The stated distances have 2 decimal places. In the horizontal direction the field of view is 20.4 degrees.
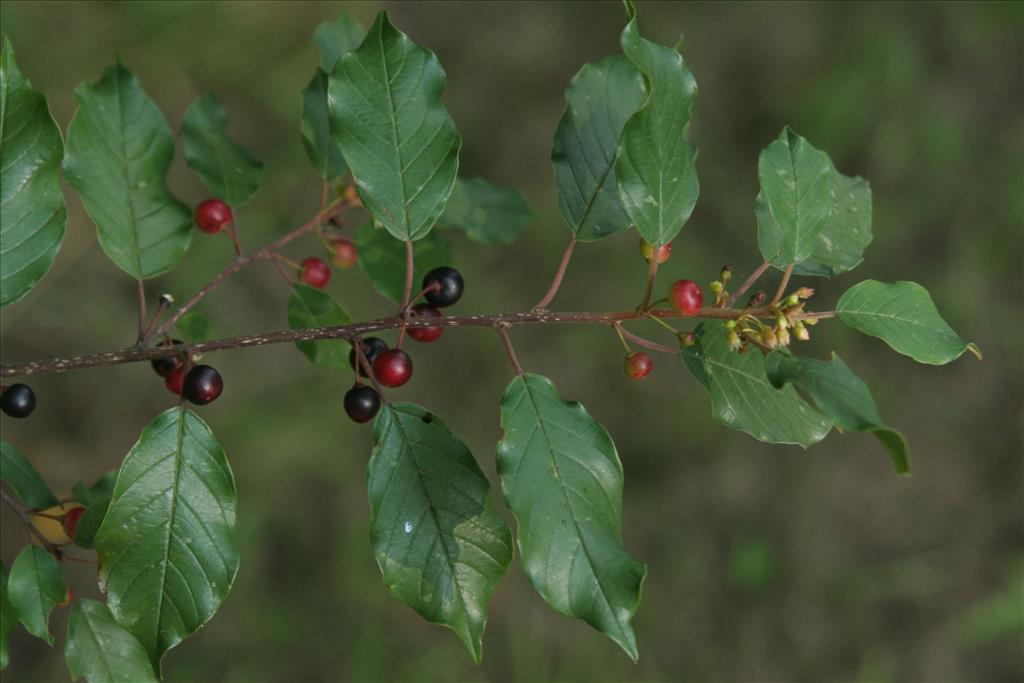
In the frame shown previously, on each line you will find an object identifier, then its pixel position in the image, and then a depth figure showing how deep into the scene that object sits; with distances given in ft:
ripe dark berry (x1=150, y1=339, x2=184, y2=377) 1.94
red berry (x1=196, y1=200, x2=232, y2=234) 2.03
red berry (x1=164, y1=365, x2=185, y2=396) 1.93
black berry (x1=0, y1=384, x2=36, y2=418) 1.91
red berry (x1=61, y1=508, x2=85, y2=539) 1.93
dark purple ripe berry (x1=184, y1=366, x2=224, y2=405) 1.86
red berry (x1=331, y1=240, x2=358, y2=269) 2.05
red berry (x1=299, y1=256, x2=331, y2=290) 2.05
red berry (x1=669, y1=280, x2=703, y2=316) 1.84
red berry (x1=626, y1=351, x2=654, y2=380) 1.89
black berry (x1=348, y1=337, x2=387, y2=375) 1.94
